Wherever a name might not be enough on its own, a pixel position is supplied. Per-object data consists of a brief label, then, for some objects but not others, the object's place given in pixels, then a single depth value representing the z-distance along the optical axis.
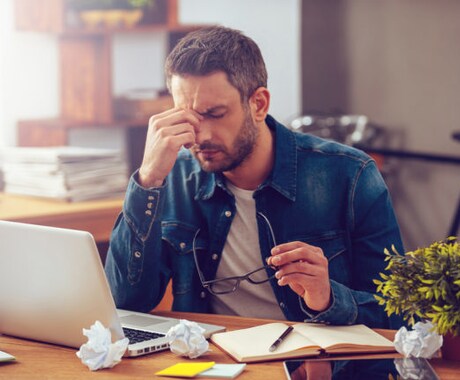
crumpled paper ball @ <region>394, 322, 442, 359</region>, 1.98
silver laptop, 2.00
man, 2.37
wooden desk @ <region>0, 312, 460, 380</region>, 1.94
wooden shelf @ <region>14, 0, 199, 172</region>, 3.62
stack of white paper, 3.21
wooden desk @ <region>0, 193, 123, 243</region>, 3.02
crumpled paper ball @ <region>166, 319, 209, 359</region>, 2.01
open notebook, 2.01
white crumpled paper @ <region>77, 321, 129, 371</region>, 1.95
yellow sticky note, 1.93
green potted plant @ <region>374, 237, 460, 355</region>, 1.96
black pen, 2.02
